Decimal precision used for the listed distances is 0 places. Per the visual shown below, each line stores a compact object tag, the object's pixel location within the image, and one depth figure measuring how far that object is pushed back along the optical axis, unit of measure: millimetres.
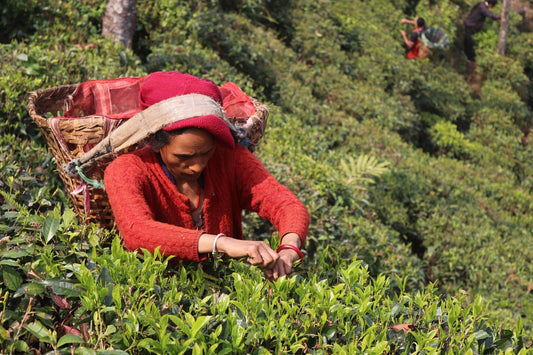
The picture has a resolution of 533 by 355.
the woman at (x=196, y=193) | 2217
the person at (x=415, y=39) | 14109
